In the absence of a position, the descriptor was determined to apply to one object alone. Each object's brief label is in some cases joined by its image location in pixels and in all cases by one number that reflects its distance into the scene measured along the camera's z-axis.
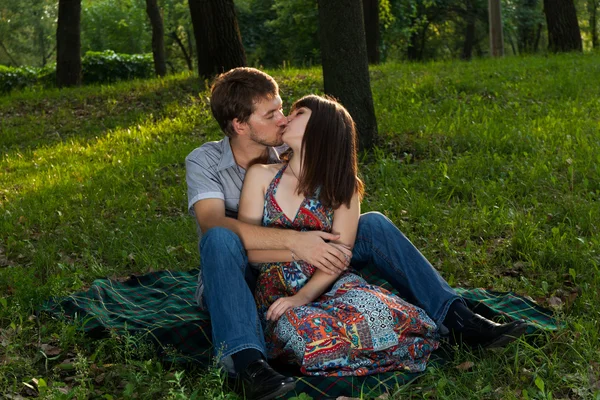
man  4.05
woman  4.16
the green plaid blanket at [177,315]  4.06
